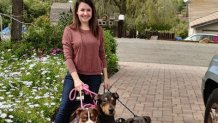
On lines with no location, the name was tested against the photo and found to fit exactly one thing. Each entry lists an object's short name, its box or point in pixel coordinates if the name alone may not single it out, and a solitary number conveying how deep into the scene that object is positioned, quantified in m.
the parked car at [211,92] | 3.72
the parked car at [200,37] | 26.52
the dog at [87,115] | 2.95
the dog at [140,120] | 3.35
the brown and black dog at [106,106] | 3.04
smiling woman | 3.20
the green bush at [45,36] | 8.07
